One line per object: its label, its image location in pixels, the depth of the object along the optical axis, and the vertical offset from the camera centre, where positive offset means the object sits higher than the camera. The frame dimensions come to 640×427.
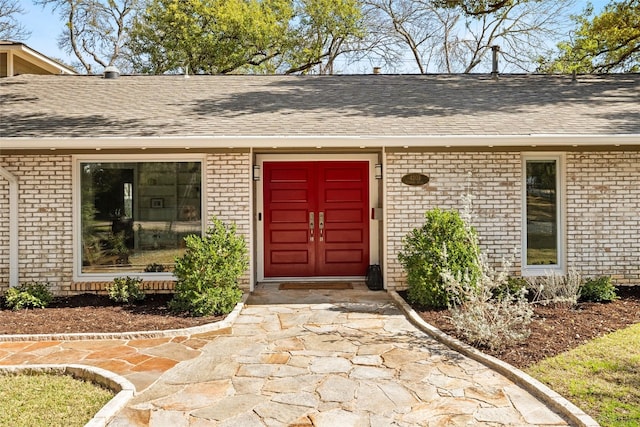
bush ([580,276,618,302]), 7.34 -1.15
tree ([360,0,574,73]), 22.12 +7.95
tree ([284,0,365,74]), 22.05 +7.79
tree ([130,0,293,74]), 20.28 +7.00
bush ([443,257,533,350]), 5.34 -1.18
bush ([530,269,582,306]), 6.90 -1.11
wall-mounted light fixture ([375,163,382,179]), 8.78 +0.65
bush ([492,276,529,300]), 7.35 -1.07
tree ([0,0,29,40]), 22.97 +8.29
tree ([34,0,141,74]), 22.66 +8.06
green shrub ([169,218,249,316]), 6.77 -0.86
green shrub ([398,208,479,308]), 6.81 -0.60
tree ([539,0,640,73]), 15.73 +5.64
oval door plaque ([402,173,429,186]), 8.18 +0.48
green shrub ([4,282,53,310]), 7.20 -1.20
